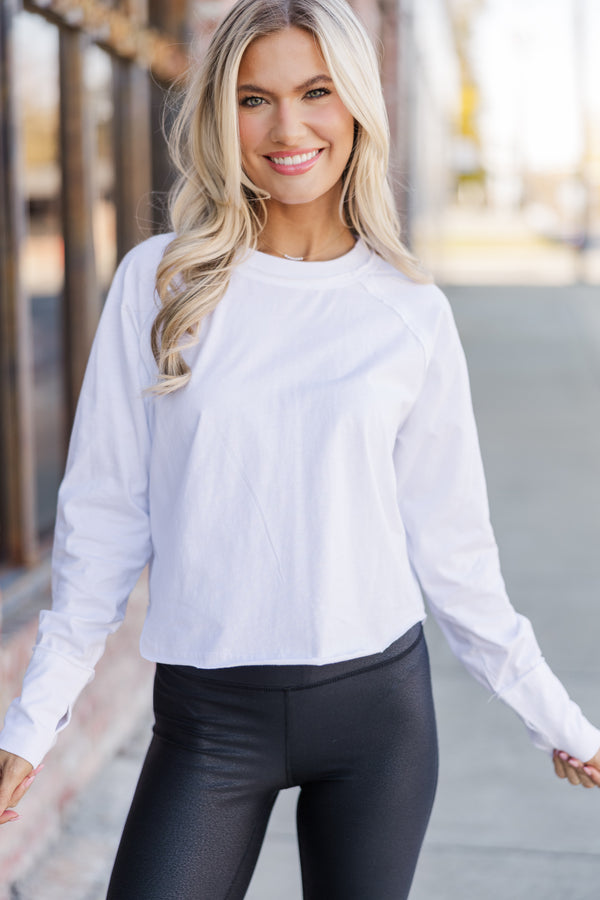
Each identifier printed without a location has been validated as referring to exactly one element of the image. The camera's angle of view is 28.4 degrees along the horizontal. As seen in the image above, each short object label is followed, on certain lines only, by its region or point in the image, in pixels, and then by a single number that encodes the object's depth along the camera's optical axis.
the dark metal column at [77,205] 3.83
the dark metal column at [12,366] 3.18
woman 1.74
